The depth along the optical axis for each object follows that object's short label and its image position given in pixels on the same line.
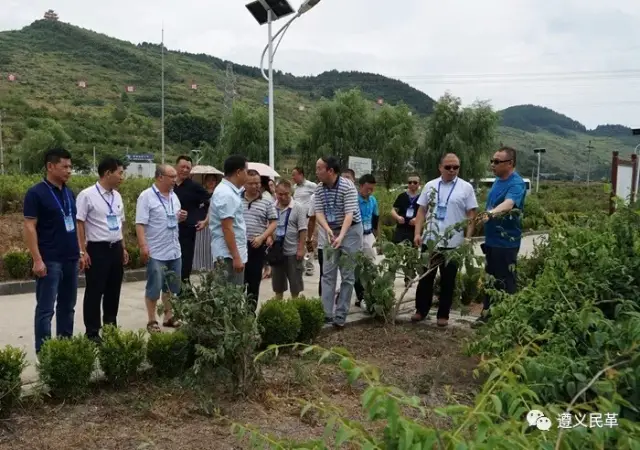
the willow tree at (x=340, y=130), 35.50
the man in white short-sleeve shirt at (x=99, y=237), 4.67
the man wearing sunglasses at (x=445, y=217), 5.35
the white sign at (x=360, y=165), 16.73
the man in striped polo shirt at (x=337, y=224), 5.29
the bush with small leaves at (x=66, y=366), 3.53
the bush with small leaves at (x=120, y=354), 3.76
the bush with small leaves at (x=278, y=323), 4.56
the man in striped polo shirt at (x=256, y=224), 5.28
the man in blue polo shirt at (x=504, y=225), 5.25
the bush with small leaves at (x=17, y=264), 7.77
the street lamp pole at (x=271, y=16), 11.86
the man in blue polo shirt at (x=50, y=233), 4.13
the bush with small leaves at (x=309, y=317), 4.89
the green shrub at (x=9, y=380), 3.29
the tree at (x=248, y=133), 36.03
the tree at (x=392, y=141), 34.94
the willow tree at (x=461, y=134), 35.16
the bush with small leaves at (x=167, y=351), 3.93
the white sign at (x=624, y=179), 7.72
